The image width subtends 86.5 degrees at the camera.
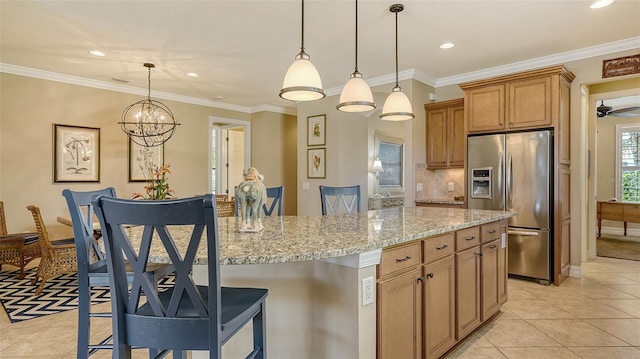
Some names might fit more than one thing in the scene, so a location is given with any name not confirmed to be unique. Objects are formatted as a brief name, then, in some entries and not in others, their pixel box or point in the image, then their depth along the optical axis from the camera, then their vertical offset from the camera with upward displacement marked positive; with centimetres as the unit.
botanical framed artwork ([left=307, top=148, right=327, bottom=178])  567 +31
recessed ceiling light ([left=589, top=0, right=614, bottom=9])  281 +150
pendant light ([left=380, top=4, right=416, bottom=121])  276 +60
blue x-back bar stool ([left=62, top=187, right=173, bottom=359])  160 -48
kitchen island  143 -49
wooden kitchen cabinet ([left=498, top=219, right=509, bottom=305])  287 -71
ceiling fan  571 +121
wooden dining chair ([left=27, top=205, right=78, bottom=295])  347 -83
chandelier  455 +84
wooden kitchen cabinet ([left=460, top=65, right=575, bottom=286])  373 +81
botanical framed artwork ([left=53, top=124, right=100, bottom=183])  480 +38
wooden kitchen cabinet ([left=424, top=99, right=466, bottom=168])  477 +68
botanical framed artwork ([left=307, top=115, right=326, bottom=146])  568 +86
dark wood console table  602 -54
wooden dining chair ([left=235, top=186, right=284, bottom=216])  294 -14
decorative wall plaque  369 +128
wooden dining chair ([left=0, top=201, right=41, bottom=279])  386 -80
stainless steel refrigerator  376 -10
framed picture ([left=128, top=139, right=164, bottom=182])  556 +33
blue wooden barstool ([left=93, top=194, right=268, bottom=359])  101 -33
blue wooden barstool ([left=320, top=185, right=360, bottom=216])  309 -15
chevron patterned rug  304 -117
